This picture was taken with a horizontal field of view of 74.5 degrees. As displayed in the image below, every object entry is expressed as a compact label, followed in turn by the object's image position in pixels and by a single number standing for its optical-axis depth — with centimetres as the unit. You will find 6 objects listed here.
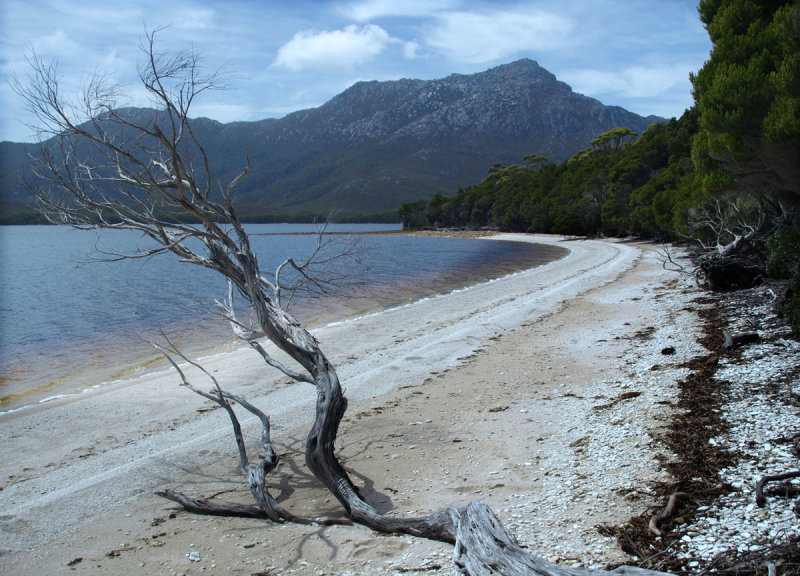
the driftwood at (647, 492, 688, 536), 390
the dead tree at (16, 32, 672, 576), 528
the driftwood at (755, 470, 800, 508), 402
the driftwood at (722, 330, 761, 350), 900
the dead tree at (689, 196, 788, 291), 1427
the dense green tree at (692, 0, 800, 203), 820
